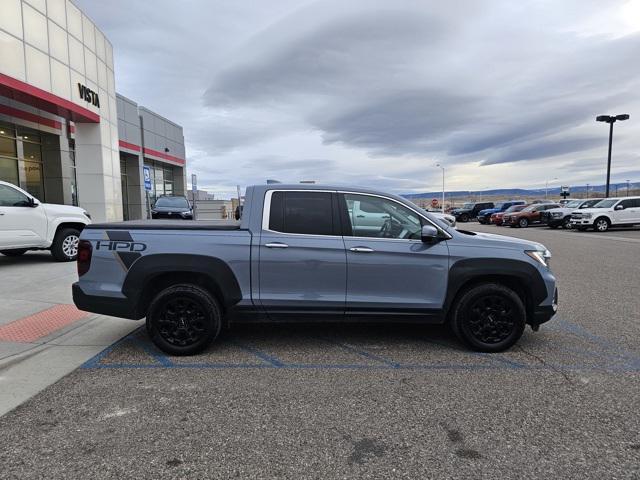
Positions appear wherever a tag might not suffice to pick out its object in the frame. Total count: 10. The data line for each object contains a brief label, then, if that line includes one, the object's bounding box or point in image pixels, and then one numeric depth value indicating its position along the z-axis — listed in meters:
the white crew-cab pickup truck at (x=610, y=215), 23.25
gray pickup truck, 4.42
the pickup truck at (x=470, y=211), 40.62
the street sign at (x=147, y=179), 21.22
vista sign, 17.52
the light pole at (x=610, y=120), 32.66
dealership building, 14.27
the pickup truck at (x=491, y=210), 36.69
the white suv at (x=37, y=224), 9.41
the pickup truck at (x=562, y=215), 26.31
